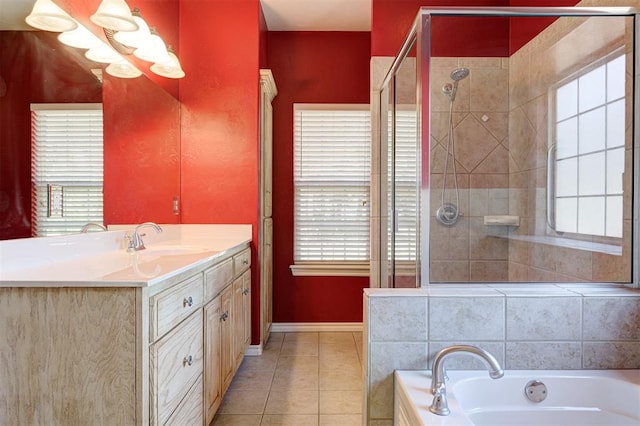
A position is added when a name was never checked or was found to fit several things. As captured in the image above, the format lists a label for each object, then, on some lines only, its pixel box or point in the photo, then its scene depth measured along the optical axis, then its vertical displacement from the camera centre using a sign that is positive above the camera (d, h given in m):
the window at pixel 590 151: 1.62 +0.31
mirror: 1.24 +0.45
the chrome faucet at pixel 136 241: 1.85 -0.18
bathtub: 1.21 -0.68
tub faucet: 1.04 -0.53
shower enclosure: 1.55 +0.34
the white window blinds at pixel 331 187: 3.11 +0.19
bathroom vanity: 1.05 -0.43
